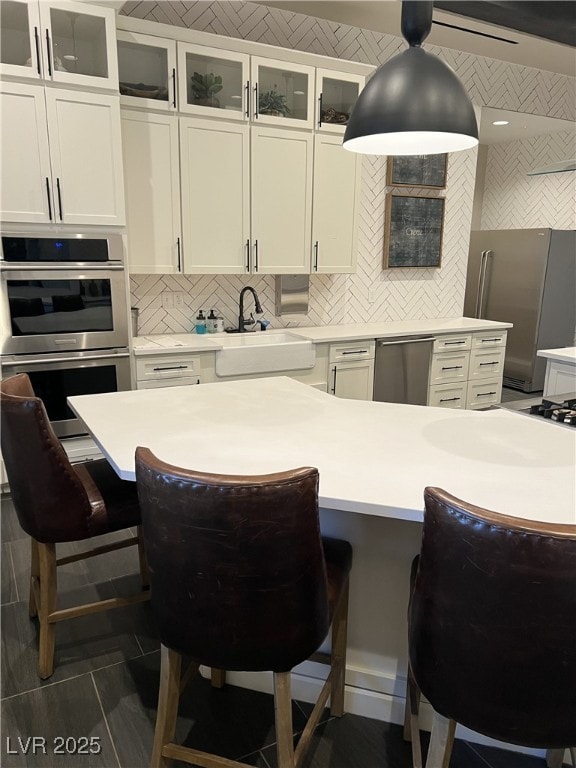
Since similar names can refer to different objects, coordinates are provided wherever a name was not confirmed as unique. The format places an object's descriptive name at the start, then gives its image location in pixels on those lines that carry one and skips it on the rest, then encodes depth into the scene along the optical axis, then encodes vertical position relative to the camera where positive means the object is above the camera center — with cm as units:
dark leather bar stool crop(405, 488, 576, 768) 95 -65
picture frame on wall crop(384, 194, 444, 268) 479 +33
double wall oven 296 -32
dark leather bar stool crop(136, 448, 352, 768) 109 -65
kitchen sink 357 -61
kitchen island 133 -53
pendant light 161 +51
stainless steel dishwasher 423 -80
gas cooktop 218 -59
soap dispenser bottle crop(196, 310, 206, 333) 400 -44
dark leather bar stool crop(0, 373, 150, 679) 164 -79
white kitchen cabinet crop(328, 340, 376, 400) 401 -77
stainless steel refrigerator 576 -23
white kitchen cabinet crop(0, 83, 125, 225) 283 +56
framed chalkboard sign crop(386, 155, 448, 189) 469 +84
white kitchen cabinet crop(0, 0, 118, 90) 276 +114
